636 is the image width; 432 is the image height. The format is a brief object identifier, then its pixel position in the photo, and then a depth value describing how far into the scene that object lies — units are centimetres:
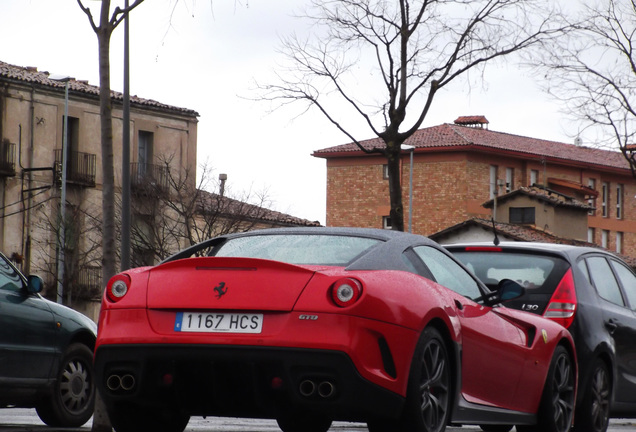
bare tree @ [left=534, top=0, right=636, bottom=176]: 3195
